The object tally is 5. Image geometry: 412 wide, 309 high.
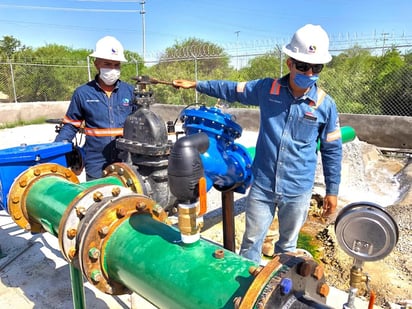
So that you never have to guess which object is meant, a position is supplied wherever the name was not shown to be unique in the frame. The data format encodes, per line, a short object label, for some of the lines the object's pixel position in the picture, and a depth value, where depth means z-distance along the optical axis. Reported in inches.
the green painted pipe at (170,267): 36.6
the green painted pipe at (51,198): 58.1
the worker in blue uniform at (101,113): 99.0
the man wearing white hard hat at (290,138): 75.9
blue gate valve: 81.8
